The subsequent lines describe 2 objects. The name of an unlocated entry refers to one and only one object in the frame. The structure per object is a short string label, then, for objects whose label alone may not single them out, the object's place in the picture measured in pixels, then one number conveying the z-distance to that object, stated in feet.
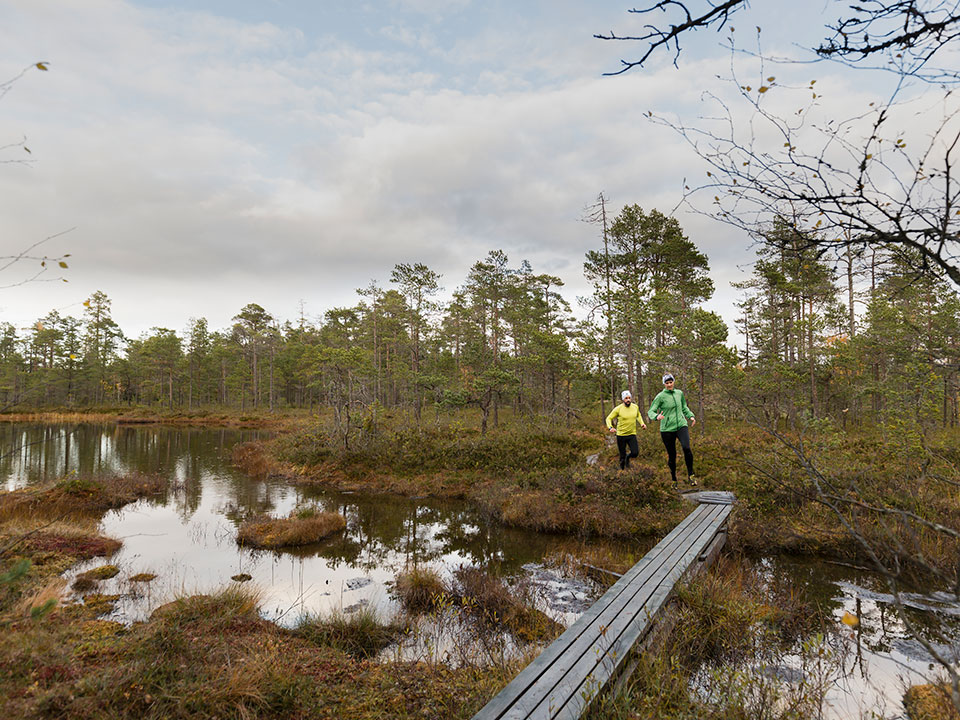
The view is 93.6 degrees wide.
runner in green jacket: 31.12
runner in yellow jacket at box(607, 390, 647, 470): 34.40
